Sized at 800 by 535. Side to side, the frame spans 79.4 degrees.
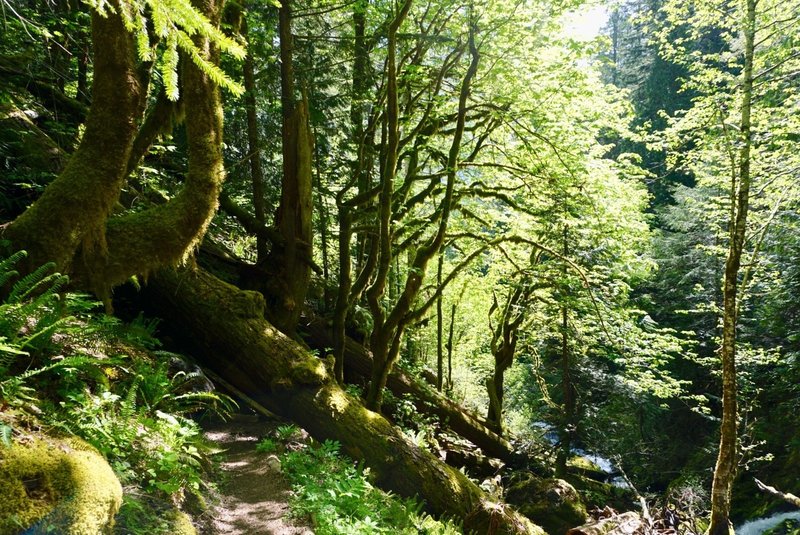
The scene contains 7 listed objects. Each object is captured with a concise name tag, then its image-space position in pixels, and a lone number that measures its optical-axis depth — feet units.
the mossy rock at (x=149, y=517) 10.02
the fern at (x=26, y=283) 12.00
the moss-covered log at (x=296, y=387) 21.79
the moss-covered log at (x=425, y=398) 37.40
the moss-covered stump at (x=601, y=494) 42.47
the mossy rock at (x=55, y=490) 7.84
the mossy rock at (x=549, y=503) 32.09
